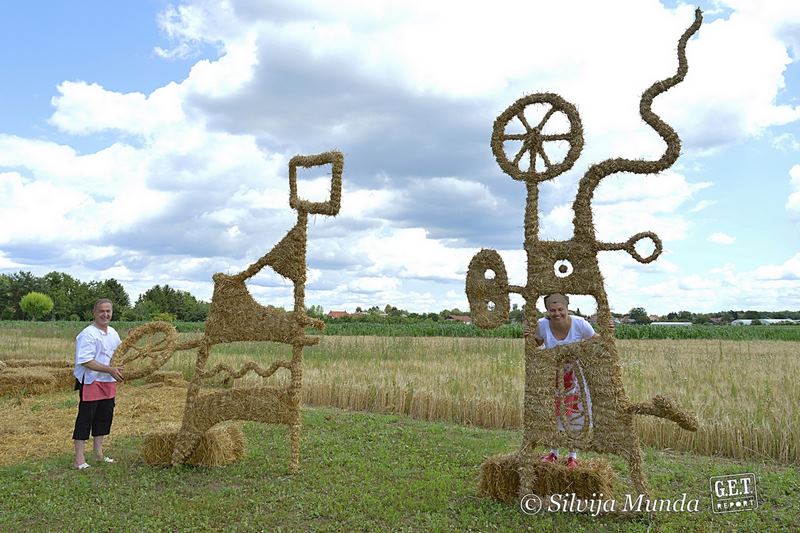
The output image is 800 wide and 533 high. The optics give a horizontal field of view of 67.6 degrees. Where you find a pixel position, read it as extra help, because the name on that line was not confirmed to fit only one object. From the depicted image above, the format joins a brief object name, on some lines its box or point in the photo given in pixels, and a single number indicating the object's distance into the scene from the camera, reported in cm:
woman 536
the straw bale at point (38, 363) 1378
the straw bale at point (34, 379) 1212
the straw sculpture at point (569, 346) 512
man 640
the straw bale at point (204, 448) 660
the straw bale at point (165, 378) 1288
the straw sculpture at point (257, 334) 631
